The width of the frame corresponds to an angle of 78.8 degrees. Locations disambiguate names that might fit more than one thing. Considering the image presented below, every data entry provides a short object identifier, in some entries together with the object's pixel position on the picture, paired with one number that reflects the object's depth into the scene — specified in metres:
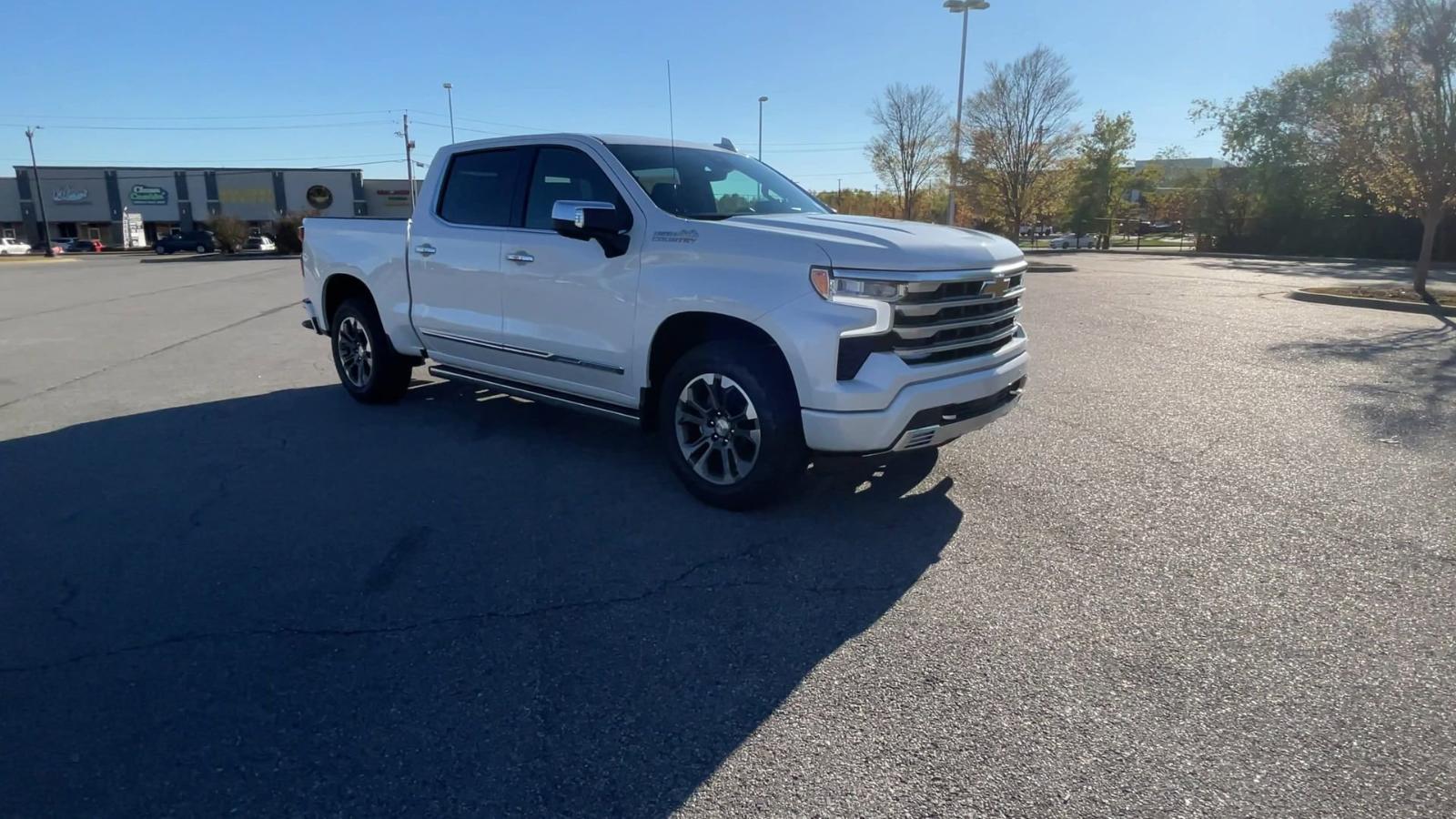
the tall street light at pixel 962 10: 31.12
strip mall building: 71.44
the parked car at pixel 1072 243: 57.72
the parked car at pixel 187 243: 56.25
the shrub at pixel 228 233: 54.00
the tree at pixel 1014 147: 36.44
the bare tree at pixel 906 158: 45.84
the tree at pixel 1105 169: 54.31
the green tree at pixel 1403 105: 15.73
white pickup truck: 4.18
